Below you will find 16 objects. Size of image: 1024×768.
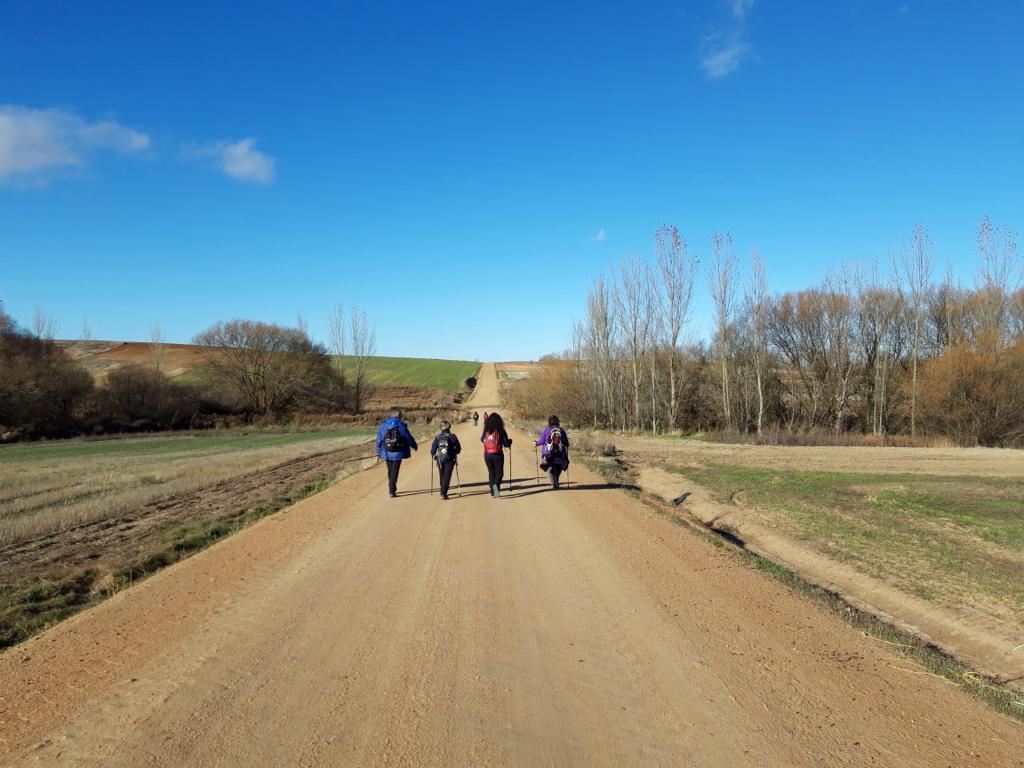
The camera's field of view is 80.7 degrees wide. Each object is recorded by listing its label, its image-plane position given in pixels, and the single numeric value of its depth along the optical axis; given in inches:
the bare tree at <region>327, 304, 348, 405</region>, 3063.5
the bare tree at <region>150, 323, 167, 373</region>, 2927.7
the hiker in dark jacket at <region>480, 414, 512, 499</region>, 505.7
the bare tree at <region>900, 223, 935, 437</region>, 1647.4
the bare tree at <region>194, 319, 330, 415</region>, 2834.6
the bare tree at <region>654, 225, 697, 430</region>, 1745.8
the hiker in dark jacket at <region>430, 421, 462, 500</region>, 508.4
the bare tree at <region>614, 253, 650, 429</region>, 1857.8
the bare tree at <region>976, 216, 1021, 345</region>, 1612.9
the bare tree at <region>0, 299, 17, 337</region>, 2310.5
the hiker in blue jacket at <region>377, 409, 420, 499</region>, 518.6
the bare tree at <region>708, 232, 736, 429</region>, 1760.6
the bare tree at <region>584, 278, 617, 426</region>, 1984.5
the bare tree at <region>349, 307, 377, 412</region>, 3052.2
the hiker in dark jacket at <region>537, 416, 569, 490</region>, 536.1
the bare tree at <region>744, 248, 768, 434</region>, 1820.9
